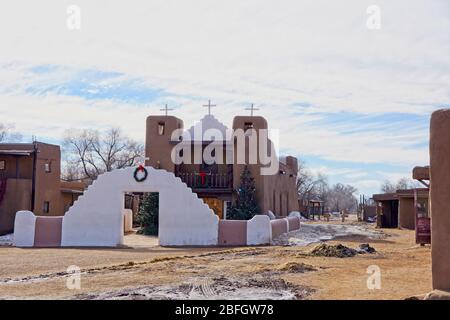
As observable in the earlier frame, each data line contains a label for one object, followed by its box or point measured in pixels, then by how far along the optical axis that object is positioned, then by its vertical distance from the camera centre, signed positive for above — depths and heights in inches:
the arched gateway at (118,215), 917.2 -12.9
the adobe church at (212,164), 1181.7 +95.3
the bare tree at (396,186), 4628.4 +200.5
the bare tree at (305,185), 3162.9 +138.4
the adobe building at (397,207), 1349.7 +7.5
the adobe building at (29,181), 1159.6 +53.1
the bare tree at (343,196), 5270.7 +131.5
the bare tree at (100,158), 2493.8 +214.7
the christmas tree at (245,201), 1126.4 +14.4
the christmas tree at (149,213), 1114.7 -11.3
